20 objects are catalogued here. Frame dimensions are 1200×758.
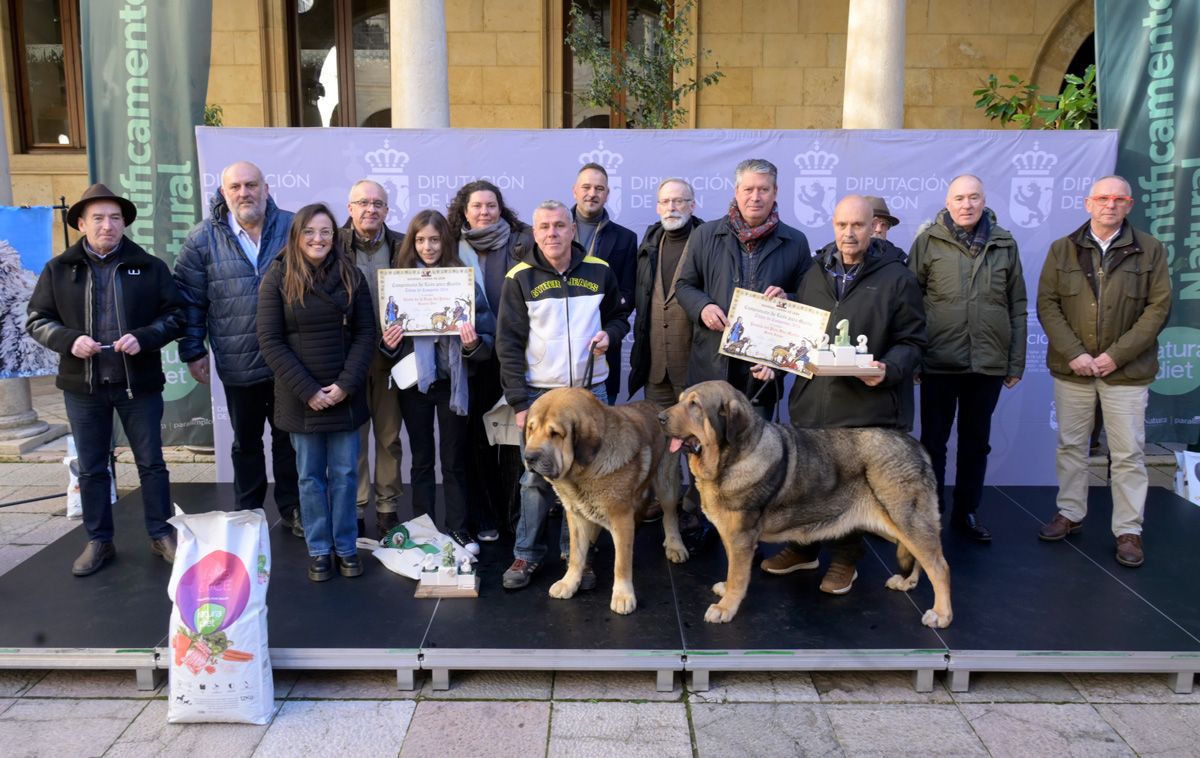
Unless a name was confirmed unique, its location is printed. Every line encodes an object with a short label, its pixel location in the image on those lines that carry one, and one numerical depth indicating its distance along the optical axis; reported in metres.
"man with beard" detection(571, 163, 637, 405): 5.50
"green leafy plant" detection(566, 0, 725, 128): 9.83
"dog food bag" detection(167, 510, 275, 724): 3.63
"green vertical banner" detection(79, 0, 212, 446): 6.79
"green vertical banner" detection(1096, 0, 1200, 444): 6.67
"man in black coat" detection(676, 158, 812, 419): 4.78
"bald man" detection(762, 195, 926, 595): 4.50
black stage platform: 3.97
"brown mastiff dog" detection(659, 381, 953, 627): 4.14
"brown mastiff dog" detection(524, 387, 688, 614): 4.03
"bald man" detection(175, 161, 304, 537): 5.05
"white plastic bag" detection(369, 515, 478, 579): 4.80
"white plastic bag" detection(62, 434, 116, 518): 5.83
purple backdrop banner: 6.62
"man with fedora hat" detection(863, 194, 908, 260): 5.62
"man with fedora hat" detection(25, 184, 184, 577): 4.71
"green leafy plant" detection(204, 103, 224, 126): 9.16
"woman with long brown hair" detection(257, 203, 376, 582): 4.52
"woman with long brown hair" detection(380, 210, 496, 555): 5.01
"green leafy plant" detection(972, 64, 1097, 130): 7.74
